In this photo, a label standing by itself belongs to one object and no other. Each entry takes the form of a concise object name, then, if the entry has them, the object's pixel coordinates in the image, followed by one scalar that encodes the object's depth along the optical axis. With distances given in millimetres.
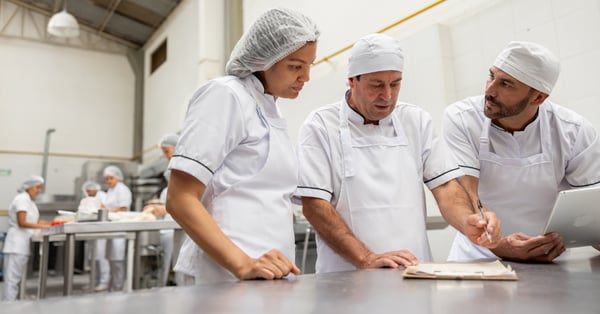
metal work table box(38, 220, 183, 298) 2520
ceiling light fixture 5723
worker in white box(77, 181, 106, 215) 2935
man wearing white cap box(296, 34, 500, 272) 1300
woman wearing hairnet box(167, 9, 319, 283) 870
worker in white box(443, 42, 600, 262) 1473
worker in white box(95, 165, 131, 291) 4570
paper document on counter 812
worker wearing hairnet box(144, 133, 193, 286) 3192
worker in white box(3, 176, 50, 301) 5059
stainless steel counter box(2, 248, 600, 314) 548
